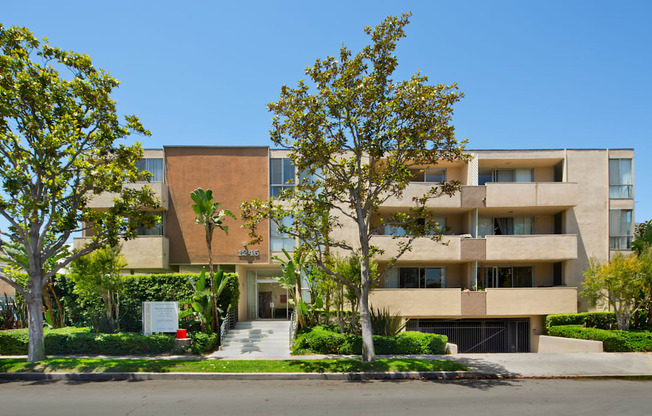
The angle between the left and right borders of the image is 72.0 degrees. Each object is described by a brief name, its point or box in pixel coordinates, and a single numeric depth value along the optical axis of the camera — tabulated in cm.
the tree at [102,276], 1852
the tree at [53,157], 1414
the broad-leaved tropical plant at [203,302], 1866
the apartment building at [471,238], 2214
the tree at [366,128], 1397
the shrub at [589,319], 2134
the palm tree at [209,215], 1869
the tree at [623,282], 1888
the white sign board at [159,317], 1808
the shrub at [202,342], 1727
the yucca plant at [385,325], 1904
